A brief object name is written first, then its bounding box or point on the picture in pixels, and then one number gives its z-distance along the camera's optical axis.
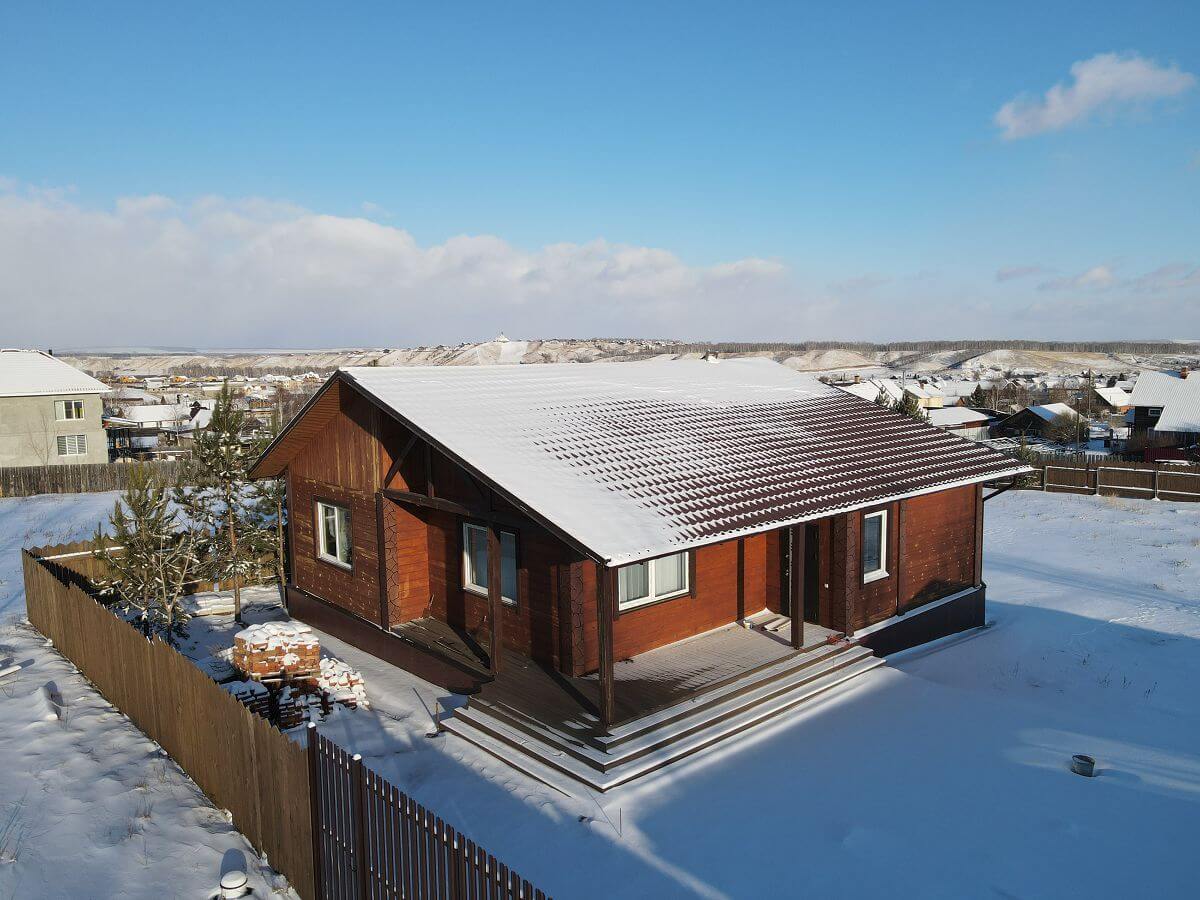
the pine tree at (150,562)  13.30
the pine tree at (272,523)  16.30
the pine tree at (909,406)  35.69
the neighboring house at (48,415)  40.25
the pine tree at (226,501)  16.02
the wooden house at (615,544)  9.16
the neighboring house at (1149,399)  48.59
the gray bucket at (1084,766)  8.30
